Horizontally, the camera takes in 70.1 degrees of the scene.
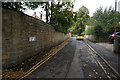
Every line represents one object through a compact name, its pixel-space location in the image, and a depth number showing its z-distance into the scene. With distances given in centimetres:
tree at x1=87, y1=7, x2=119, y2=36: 1866
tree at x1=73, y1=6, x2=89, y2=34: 6160
